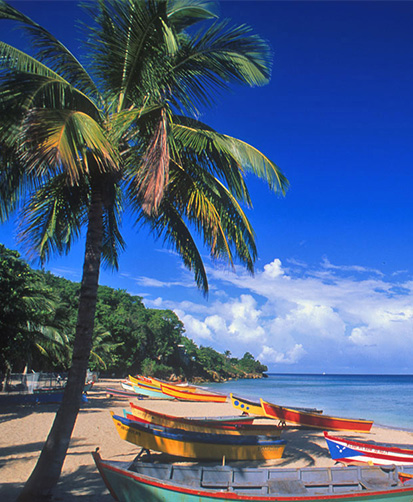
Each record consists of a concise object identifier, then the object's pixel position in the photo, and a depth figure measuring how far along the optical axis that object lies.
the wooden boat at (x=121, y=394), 25.83
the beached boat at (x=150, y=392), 27.34
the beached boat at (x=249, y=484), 5.14
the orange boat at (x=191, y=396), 26.34
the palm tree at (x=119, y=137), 4.79
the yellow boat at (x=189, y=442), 8.55
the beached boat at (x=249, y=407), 17.97
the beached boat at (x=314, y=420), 14.82
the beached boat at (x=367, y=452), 7.82
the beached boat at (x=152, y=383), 28.41
